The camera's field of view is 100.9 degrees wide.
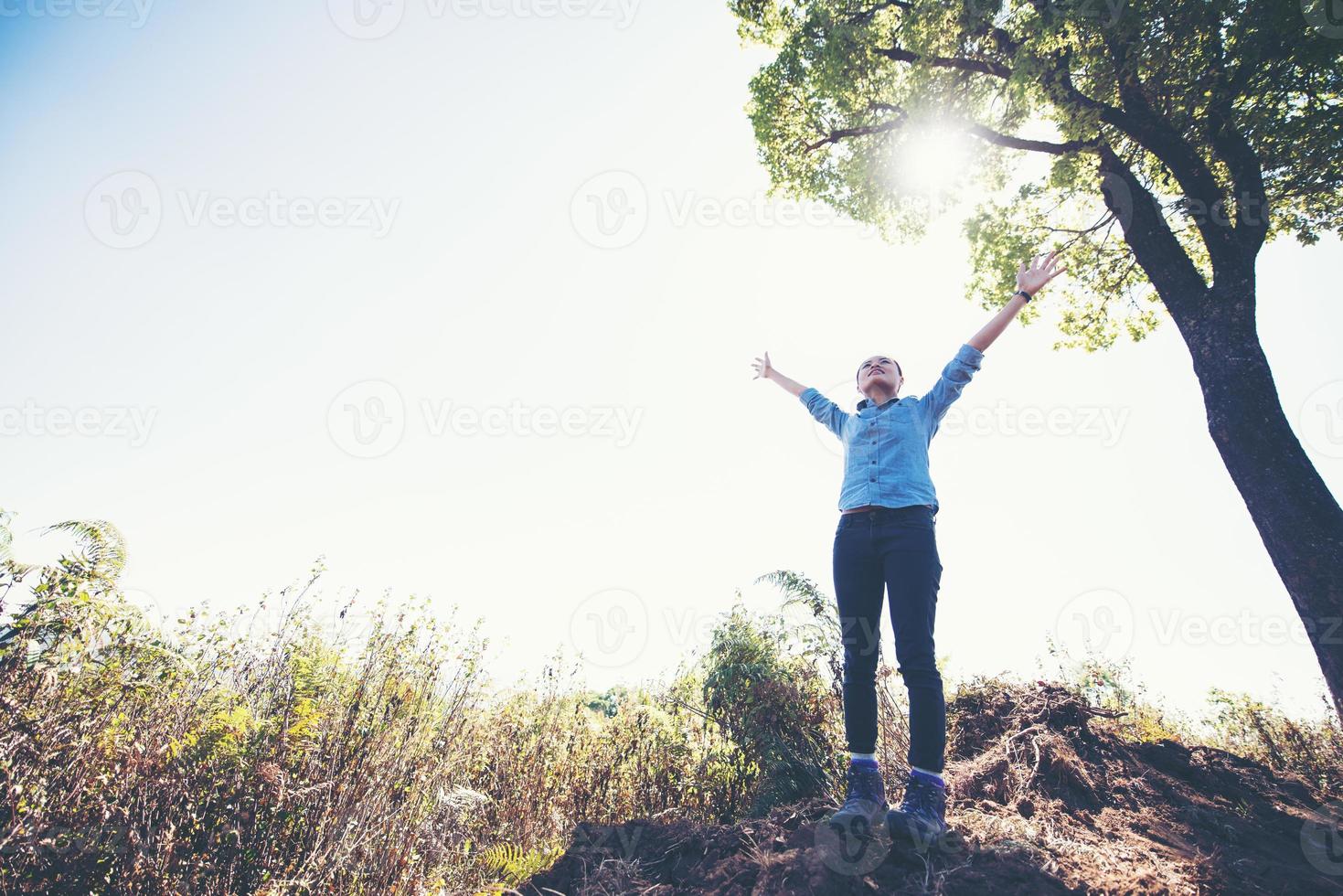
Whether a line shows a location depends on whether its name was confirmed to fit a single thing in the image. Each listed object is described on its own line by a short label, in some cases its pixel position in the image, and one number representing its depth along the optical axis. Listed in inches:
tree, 151.6
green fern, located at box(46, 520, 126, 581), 107.3
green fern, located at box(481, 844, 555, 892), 106.0
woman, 94.1
